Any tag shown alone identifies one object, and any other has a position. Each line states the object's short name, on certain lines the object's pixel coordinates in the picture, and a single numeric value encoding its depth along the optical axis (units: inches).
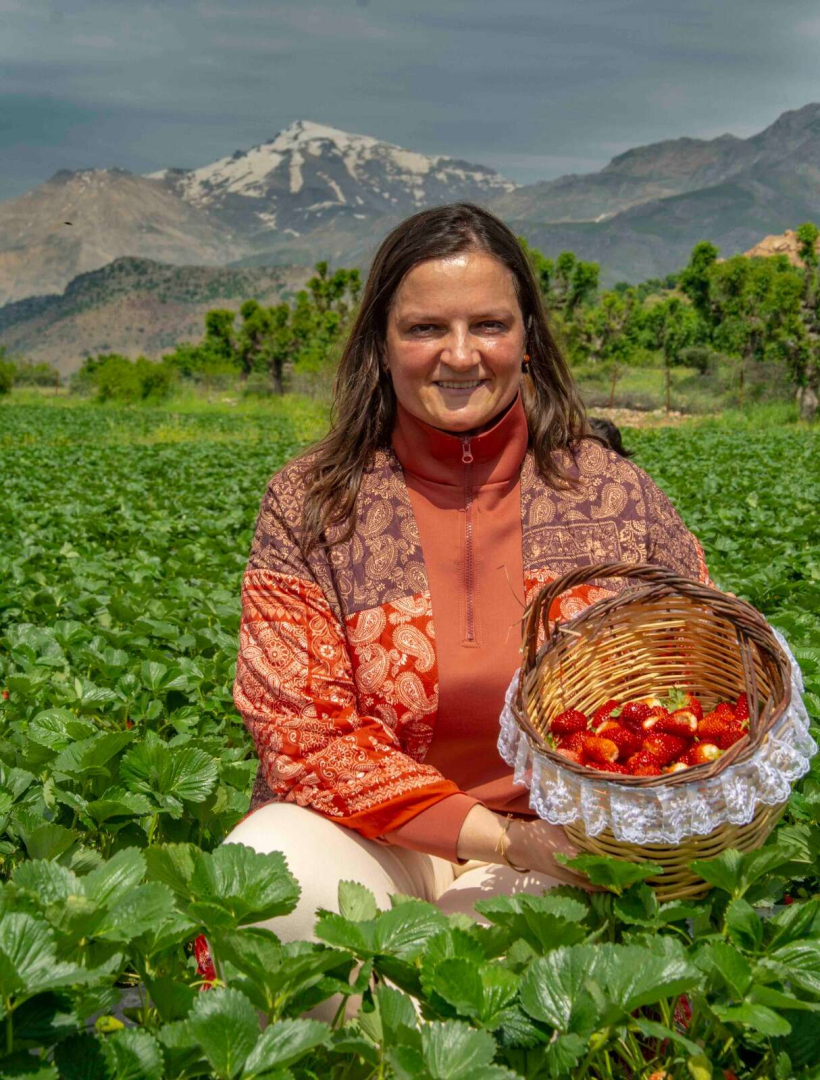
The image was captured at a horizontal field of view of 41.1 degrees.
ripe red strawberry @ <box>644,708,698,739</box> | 70.7
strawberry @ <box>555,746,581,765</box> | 69.0
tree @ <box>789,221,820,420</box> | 1159.6
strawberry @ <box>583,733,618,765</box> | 68.2
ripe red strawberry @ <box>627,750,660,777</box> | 66.0
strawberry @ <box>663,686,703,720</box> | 77.8
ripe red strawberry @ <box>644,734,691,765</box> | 68.7
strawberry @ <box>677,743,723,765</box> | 66.8
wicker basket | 62.5
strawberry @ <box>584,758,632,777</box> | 67.6
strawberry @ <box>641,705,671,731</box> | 72.6
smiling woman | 77.5
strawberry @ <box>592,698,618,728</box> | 76.5
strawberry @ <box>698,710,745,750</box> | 69.0
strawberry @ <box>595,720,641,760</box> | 70.9
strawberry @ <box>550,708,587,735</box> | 73.0
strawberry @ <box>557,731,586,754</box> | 70.5
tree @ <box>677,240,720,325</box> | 1557.6
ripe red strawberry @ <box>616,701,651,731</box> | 74.5
